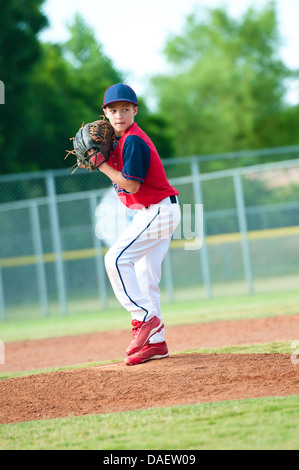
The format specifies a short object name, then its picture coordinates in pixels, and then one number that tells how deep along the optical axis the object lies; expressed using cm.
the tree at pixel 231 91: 4447
